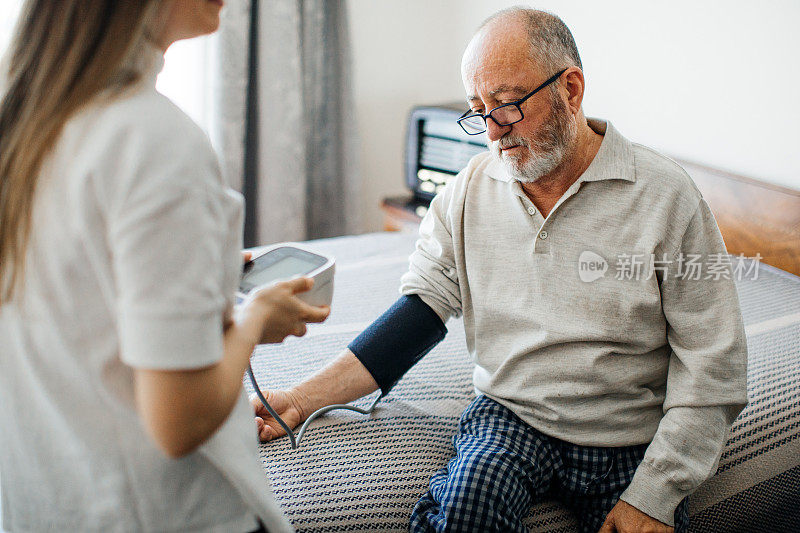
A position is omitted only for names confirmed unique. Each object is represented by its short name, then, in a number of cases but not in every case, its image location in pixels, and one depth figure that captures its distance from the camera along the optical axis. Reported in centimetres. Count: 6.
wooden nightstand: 267
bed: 115
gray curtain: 261
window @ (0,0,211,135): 262
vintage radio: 252
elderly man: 112
